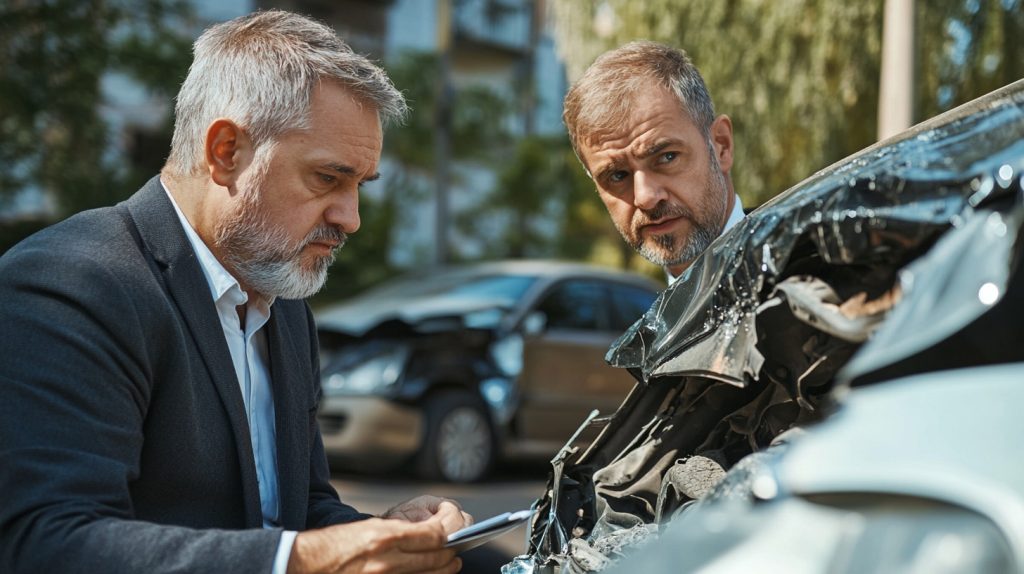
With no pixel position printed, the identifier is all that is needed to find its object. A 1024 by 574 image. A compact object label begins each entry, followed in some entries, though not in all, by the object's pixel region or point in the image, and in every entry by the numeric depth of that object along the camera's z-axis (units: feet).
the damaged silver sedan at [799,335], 4.48
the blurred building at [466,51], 69.97
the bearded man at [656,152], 9.56
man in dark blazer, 5.90
